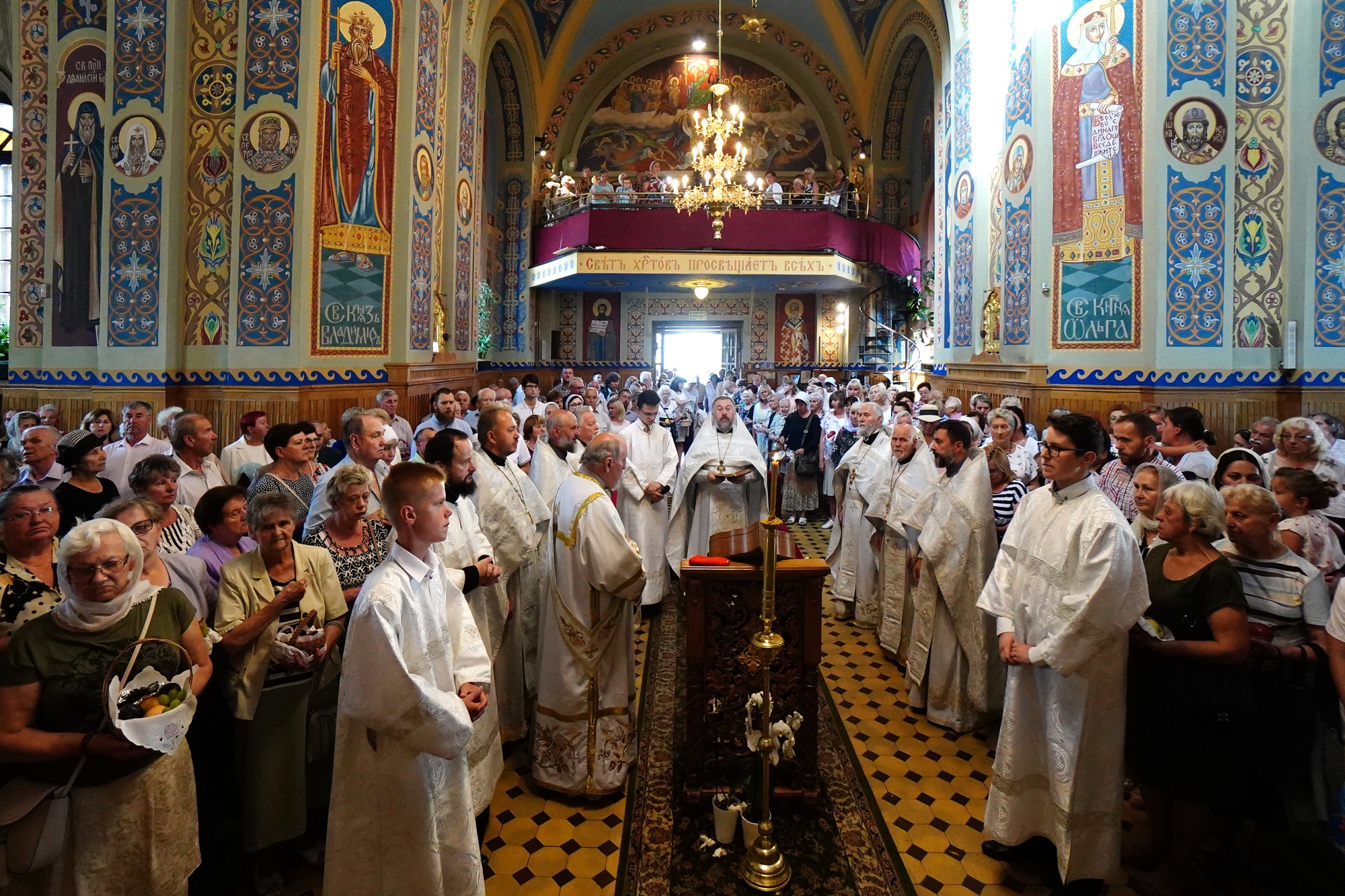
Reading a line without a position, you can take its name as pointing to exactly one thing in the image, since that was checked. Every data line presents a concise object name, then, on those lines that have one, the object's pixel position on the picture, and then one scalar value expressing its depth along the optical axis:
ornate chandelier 11.30
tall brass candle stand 2.71
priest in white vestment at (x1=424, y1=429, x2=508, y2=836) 3.21
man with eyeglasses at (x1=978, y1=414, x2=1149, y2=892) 2.68
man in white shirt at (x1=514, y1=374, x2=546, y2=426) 10.10
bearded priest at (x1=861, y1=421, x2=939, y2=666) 4.88
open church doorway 21.38
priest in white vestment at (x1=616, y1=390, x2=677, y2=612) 6.16
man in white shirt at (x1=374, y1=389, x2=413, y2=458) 7.57
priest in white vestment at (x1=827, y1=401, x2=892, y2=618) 5.91
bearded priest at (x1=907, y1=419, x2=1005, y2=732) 4.18
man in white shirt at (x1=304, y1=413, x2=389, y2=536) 3.91
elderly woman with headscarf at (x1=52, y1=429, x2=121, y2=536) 3.79
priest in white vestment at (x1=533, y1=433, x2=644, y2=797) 3.47
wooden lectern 3.53
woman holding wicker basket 2.06
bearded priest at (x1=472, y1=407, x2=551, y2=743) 3.73
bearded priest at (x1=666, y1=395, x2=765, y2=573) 6.06
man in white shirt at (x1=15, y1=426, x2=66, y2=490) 4.15
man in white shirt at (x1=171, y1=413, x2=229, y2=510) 4.30
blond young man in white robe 2.17
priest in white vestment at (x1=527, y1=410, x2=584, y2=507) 4.65
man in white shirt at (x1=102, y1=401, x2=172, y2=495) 5.21
